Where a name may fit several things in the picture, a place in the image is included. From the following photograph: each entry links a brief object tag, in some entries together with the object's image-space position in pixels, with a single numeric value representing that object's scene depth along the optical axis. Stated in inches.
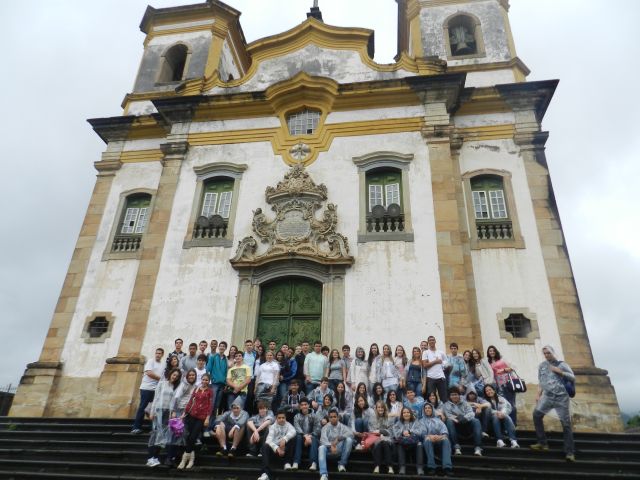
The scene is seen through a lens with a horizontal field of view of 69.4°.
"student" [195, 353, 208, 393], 277.4
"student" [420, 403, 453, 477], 225.0
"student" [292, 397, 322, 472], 233.7
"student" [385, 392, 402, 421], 249.4
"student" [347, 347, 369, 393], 292.0
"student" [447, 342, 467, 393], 289.6
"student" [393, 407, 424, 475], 228.5
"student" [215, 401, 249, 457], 247.3
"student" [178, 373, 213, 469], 238.5
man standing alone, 241.6
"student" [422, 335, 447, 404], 287.7
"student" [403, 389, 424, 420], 252.4
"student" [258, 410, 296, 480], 226.1
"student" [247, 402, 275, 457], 244.4
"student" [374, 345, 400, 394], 282.4
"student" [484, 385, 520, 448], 256.2
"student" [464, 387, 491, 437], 261.9
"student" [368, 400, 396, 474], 231.1
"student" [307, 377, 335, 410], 267.0
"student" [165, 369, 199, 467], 237.3
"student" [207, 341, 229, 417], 280.5
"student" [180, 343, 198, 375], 296.8
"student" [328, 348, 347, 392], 287.7
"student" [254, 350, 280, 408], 276.1
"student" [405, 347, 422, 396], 290.0
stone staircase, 226.4
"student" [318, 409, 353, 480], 228.8
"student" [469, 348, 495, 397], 282.5
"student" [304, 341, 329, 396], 291.7
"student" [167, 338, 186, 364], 301.5
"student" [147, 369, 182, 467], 240.1
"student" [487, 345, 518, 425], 285.1
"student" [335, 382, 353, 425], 263.0
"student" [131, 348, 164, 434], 293.6
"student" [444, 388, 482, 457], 248.1
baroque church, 377.4
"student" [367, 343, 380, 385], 288.5
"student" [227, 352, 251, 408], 277.0
